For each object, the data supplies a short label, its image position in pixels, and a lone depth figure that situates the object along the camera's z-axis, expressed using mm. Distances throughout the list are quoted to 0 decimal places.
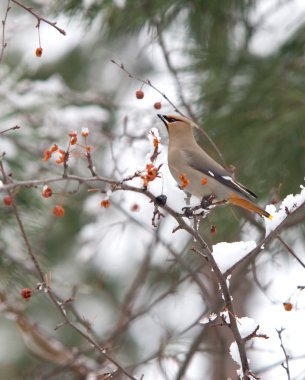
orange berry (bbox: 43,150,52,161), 4891
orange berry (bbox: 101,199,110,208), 5383
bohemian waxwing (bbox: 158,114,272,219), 7230
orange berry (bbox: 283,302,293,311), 5621
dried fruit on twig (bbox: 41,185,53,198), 5195
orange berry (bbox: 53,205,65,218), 5495
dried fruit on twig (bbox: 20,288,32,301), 5539
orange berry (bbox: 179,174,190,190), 5273
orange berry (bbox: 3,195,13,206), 6733
